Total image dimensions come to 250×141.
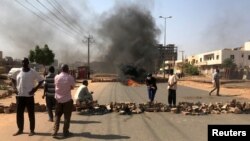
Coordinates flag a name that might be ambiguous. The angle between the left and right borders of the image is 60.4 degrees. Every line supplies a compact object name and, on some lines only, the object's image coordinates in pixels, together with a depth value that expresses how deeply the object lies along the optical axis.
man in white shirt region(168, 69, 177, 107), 8.46
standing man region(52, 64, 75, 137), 5.05
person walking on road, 13.19
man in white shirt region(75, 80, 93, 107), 7.41
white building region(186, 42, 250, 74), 54.36
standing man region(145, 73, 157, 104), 9.08
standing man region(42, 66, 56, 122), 6.31
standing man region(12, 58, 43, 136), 5.10
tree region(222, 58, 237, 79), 50.39
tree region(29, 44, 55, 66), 44.69
